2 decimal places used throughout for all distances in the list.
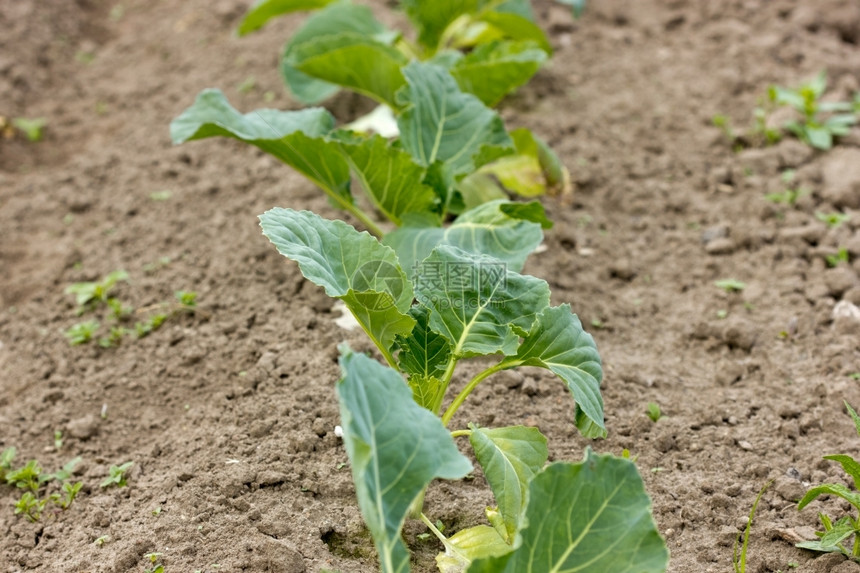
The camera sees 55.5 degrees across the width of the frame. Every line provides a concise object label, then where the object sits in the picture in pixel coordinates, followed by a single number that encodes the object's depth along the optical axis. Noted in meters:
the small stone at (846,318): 2.65
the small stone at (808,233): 3.10
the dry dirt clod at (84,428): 2.42
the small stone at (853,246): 3.00
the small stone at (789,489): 2.10
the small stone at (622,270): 3.05
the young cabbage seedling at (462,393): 1.52
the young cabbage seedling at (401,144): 2.56
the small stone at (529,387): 2.46
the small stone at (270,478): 2.08
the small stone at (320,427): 2.24
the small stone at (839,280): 2.84
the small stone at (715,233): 3.19
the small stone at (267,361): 2.49
